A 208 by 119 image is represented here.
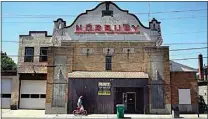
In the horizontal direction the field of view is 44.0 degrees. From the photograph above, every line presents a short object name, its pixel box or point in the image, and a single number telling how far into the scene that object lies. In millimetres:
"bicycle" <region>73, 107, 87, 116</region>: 22719
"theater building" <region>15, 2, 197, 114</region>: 24047
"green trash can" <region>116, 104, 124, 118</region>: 20889
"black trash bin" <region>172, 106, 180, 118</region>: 21458
